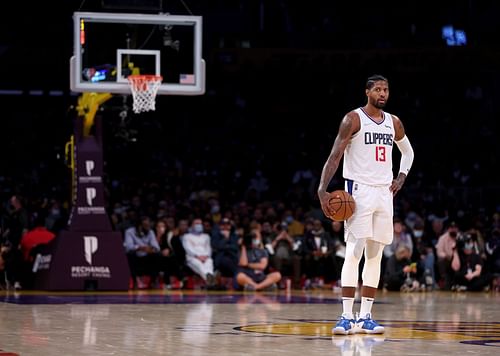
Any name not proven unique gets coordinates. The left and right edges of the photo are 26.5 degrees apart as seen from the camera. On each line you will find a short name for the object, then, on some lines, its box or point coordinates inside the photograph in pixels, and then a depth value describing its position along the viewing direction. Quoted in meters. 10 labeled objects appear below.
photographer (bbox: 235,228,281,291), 19.95
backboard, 17.14
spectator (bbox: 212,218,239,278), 20.66
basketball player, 9.91
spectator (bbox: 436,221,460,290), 21.55
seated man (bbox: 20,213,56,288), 19.22
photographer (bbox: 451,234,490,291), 21.05
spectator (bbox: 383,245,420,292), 20.70
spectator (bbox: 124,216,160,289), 20.27
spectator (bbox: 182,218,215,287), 20.52
